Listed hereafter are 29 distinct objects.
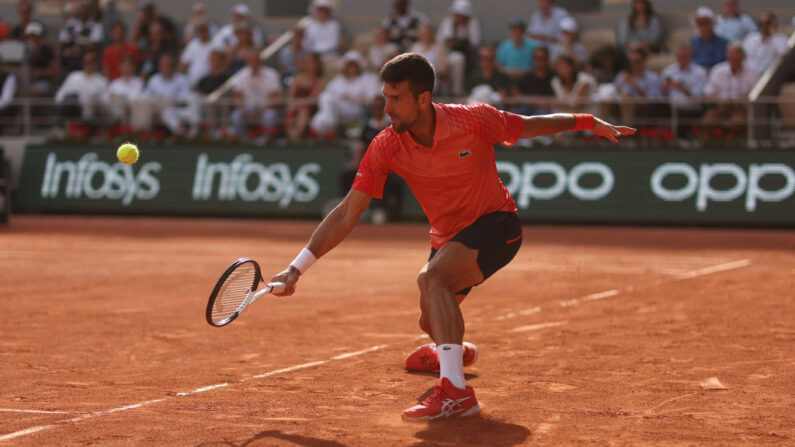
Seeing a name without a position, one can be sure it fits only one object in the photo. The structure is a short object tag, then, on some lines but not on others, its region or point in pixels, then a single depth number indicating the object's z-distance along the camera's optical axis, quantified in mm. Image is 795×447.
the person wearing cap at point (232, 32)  21922
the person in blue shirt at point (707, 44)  17594
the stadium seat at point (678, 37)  18953
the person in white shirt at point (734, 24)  18203
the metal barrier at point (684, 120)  16703
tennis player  5301
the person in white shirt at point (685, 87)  17078
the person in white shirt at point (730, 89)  16750
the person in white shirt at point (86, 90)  21406
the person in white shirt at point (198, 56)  21578
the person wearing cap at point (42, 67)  22641
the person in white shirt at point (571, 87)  17250
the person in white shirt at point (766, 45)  17141
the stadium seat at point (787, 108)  16766
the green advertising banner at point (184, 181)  19359
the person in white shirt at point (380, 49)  19250
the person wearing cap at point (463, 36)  19609
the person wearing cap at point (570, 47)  18656
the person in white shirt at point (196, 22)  22344
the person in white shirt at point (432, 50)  18500
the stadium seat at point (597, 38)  19797
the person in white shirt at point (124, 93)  21078
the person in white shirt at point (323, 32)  21109
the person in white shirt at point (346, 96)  19156
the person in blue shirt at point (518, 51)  18922
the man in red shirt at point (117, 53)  22438
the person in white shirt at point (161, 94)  20797
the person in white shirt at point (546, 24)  19469
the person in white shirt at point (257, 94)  20031
